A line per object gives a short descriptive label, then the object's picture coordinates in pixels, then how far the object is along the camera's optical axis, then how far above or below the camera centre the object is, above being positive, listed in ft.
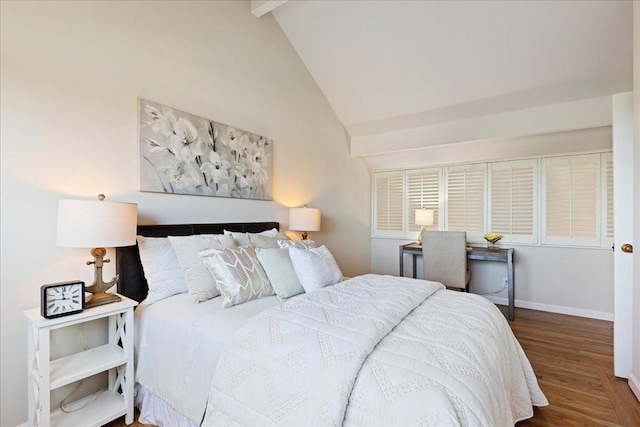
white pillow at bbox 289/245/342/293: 7.06 -1.21
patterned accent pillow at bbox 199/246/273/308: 6.17 -1.20
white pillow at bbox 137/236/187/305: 6.58 -1.16
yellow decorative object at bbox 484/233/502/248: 12.99 -0.84
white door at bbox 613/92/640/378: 7.47 -0.09
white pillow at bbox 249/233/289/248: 8.18 -0.66
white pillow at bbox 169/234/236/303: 6.39 -1.04
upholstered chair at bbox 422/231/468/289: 11.70 -1.51
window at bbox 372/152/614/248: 11.76 +0.79
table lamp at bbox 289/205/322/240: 11.01 -0.10
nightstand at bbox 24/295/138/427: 4.89 -2.62
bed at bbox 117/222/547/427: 3.50 -1.88
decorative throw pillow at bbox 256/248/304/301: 6.74 -1.24
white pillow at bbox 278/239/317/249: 7.95 -0.73
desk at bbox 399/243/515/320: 11.59 -1.47
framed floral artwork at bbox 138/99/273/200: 7.39 +1.59
